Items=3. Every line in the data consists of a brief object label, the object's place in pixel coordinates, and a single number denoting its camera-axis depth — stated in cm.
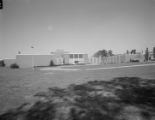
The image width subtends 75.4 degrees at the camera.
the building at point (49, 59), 2994
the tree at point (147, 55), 4411
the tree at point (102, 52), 7025
